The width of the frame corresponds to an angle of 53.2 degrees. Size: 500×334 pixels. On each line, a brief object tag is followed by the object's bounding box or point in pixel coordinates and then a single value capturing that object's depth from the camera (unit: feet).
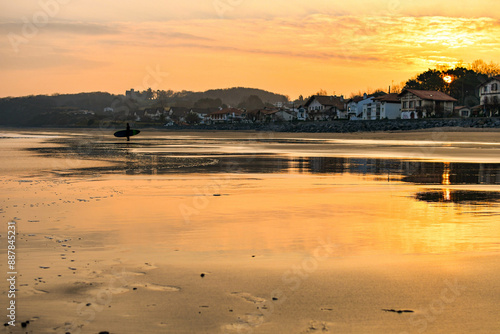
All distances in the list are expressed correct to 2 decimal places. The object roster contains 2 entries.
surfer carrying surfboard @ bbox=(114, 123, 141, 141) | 254.57
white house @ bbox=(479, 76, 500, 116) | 302.25
